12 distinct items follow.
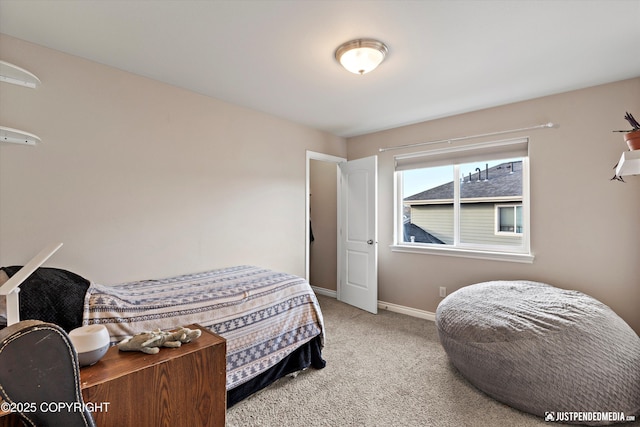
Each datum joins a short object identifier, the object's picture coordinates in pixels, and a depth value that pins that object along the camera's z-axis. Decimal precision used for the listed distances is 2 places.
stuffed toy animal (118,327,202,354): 1.32
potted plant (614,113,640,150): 1.66
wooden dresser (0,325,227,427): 1.11
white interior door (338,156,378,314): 3.85
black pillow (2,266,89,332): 1.53
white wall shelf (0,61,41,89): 1.80
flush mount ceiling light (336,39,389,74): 1.97
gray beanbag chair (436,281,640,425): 1.76
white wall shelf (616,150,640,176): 1.52
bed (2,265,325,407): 1.62
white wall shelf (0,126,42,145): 1.83
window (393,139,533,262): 3.16
